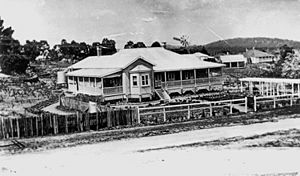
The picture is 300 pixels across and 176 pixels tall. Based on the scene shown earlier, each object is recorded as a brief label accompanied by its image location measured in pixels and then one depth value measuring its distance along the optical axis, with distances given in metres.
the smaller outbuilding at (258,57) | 51.81
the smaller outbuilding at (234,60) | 42.56
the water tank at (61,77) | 31.98
